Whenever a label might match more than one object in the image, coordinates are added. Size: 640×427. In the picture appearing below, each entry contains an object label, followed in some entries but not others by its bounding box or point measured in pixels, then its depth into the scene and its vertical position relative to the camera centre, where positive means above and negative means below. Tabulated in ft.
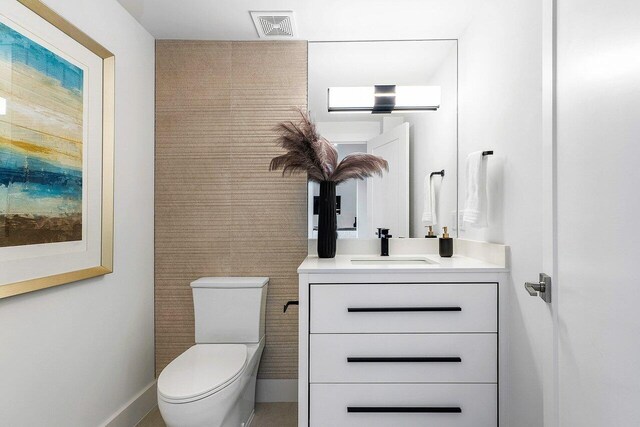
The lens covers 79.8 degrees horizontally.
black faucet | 7.57 -0.52
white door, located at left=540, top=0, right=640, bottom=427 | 2.51 +0.01
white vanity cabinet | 5.38 -1.91
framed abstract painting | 4.29 +0.82
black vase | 7.18 -0.14
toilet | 5.02 -2.32
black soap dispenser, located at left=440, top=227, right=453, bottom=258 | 7.12 -0.60
